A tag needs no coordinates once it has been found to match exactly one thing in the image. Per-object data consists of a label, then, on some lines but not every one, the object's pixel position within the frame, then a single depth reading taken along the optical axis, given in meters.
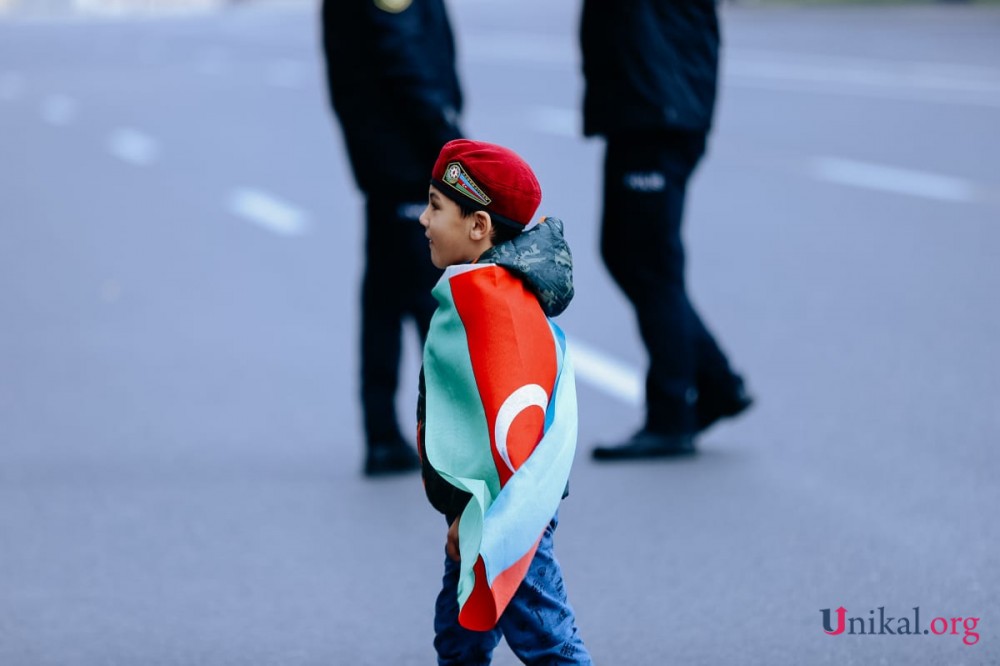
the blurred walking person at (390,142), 11.35
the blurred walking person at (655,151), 11.54
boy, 6.21
